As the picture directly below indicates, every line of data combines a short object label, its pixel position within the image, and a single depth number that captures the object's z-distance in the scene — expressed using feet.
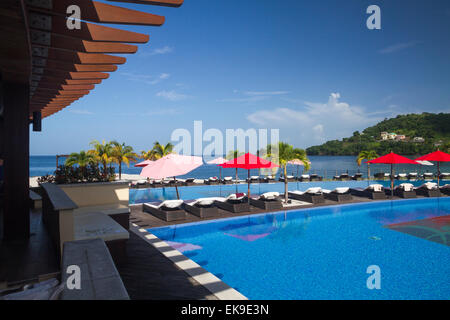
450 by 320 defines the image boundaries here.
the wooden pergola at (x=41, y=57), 9.68
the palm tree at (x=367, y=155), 93.61
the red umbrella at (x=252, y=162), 42.98
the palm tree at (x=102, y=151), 85.87
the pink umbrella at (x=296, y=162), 47.88
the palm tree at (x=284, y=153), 45.62
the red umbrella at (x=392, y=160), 54.03
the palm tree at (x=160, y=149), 95.31
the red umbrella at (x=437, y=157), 60.39
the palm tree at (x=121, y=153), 88.84
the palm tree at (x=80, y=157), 64.55
